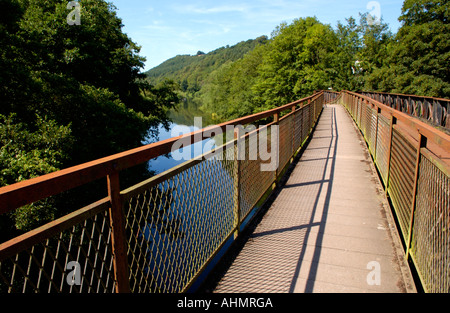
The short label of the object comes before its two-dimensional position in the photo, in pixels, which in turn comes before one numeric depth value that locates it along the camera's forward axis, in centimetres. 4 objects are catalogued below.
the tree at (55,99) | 977
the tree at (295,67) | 4375
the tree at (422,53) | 3192
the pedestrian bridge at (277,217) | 175
